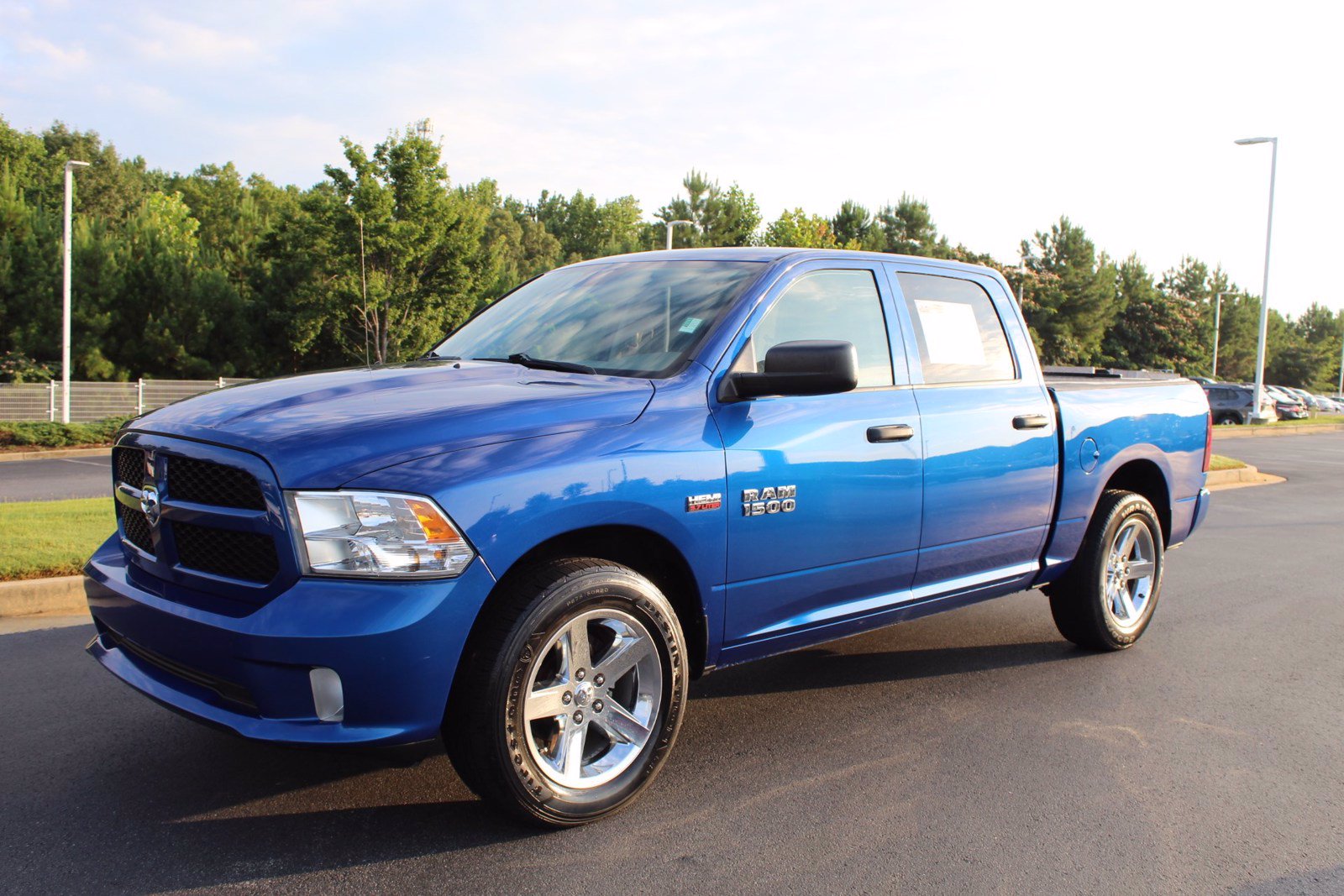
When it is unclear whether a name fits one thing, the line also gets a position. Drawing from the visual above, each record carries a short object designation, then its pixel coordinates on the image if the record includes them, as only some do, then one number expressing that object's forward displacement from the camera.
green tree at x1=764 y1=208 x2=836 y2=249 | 44.19
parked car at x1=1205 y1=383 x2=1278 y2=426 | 38.38
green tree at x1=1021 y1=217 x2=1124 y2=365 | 71.50
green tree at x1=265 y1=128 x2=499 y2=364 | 30.06
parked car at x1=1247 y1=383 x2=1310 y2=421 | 44.94
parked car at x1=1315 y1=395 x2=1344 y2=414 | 68.59
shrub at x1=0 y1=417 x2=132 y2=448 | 20.89
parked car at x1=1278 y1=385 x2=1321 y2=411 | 63.32
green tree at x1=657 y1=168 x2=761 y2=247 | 51.96
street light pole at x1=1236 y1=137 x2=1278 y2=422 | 30.66
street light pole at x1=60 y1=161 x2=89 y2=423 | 25.30
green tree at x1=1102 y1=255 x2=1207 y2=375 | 79.31
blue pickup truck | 2.87
